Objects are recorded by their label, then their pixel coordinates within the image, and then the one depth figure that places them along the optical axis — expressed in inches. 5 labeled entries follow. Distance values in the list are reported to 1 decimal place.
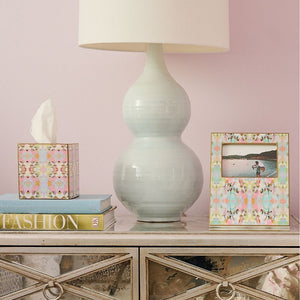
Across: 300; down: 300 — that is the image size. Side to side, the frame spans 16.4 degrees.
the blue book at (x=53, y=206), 102.3
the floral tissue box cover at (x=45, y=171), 103.5
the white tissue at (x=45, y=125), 105.1
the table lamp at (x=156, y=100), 100.8
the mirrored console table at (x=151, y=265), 99.5
